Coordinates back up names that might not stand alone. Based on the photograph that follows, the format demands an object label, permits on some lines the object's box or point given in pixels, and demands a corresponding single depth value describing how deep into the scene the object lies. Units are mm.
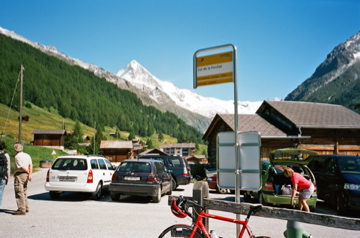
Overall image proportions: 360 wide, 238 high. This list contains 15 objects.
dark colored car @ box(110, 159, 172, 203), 12688
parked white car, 12883
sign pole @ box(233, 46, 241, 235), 5387
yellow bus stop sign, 5562
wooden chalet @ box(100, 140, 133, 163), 94625
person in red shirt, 8875
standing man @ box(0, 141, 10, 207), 9094
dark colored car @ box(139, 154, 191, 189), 17750
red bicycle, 4578
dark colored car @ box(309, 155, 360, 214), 9961
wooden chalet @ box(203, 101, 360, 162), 28031
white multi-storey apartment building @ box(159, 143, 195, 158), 163625
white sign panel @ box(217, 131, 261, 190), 5547
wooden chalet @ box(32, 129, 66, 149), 93875
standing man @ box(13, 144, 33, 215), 9273
